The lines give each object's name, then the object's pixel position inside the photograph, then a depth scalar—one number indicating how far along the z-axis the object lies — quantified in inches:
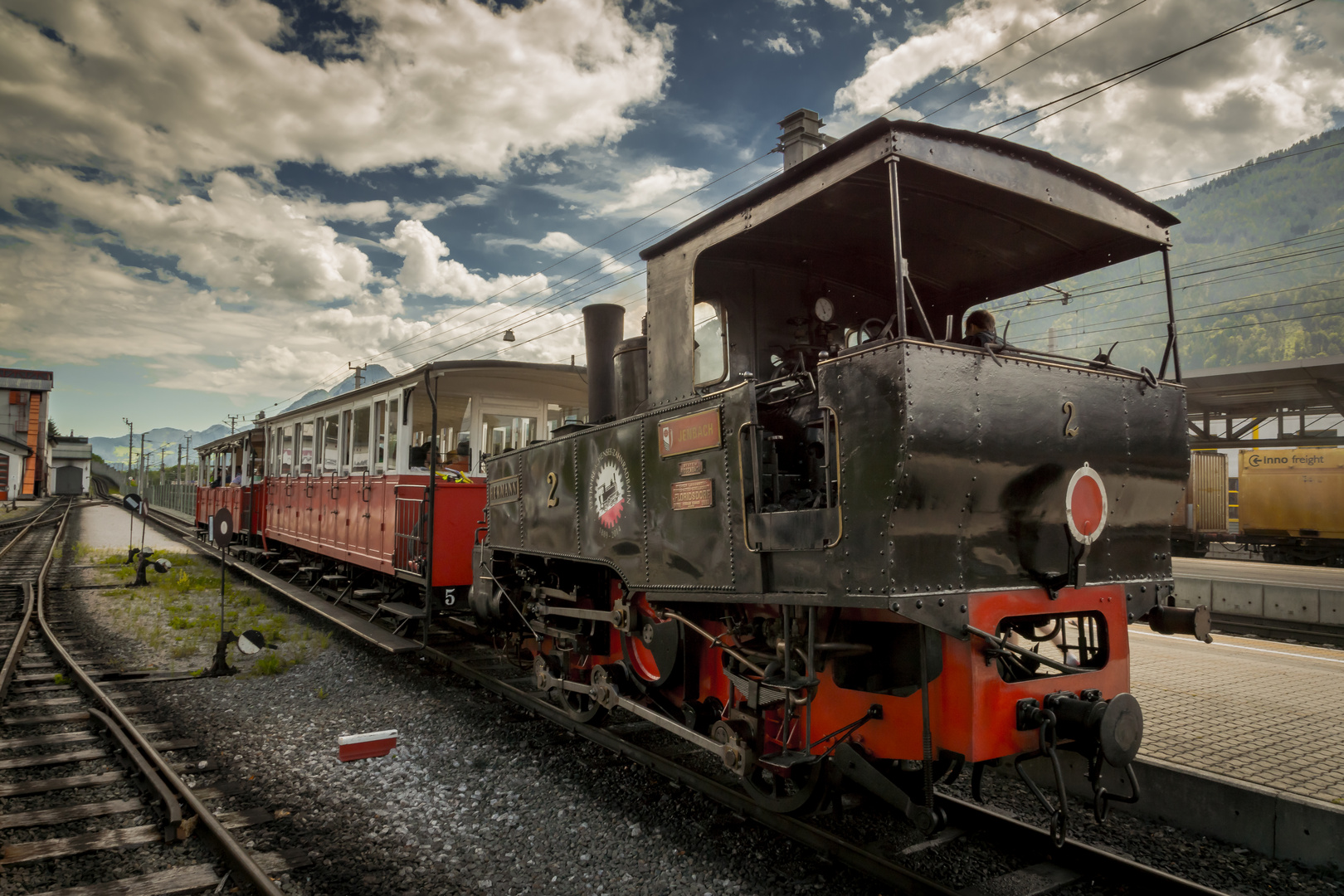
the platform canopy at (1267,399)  553.0
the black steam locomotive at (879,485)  118.5
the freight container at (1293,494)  702.5
